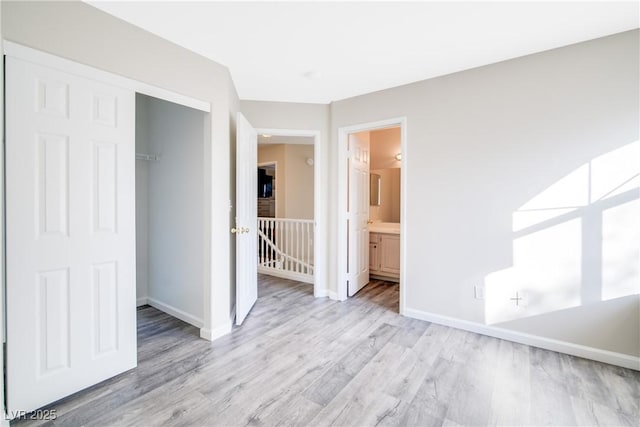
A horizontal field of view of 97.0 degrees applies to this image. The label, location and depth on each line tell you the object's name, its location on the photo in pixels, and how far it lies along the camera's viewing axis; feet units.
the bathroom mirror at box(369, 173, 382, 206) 16.31
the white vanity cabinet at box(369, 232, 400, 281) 13.85
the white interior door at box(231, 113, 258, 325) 8.98
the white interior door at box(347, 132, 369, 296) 12.03
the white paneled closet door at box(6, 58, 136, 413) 5.11
